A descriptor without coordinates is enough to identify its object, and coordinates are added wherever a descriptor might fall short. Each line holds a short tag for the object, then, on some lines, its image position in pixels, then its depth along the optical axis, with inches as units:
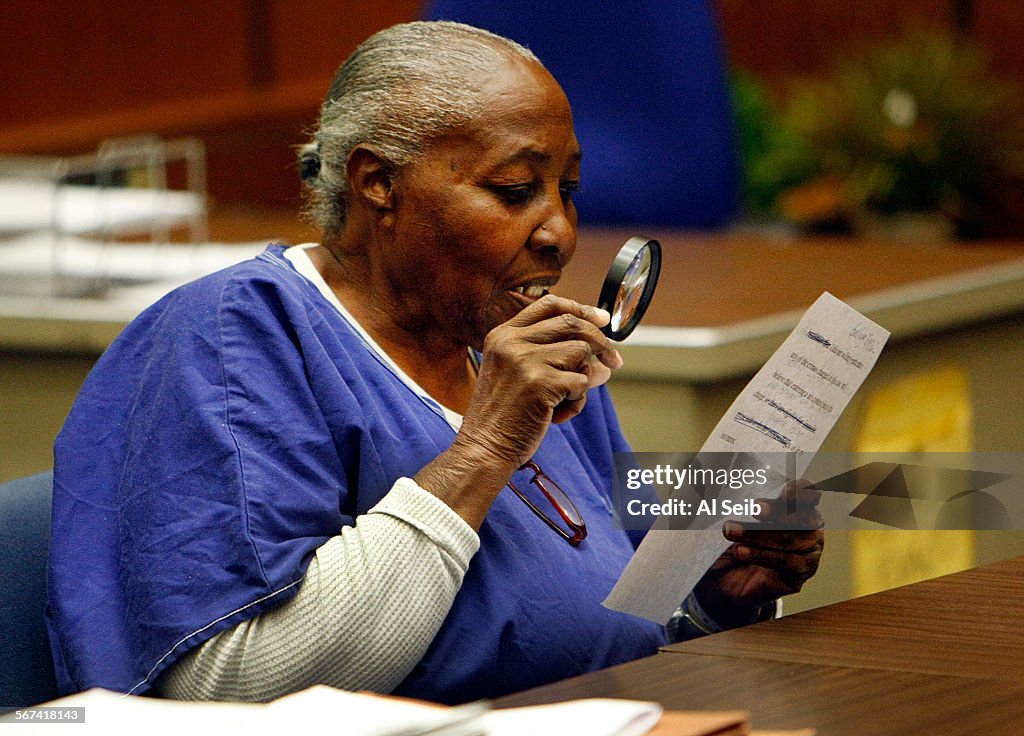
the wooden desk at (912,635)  158.7
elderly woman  161.9
